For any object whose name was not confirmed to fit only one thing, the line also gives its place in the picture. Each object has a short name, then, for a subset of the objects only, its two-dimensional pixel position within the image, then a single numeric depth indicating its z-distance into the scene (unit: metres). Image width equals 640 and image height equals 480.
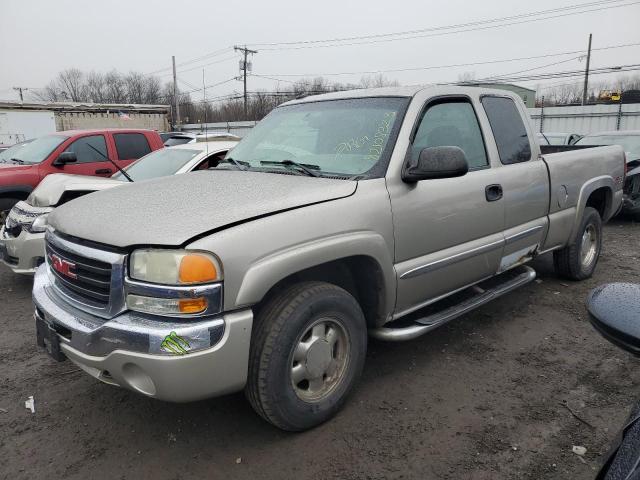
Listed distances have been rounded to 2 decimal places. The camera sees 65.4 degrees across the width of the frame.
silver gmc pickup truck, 2.28
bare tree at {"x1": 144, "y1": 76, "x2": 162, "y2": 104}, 71.97
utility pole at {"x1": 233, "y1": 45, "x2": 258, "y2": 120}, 42.69
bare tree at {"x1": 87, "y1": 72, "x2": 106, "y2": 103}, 80.25
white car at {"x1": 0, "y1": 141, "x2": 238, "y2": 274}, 5.07
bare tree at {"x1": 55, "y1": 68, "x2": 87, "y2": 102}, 82.04
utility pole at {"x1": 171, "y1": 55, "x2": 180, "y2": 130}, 42.42
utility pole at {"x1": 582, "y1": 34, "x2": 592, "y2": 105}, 41.34
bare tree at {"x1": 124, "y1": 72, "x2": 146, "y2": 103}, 74.88
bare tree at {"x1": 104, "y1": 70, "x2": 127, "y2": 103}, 75.82
